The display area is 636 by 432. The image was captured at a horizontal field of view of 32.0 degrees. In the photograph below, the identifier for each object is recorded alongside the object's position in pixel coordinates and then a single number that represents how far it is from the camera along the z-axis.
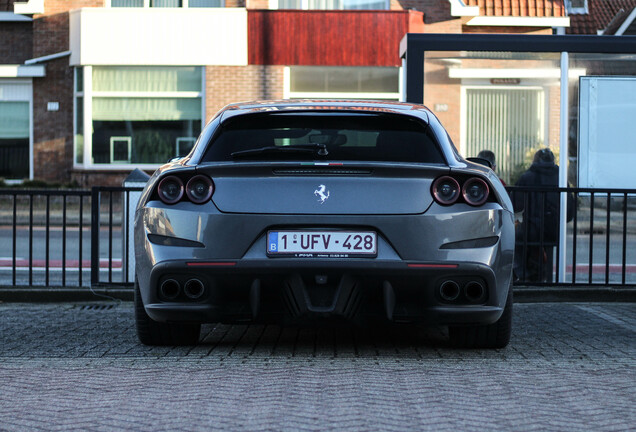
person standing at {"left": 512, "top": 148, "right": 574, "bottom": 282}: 9.66
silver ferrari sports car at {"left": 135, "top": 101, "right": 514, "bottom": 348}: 6.02
